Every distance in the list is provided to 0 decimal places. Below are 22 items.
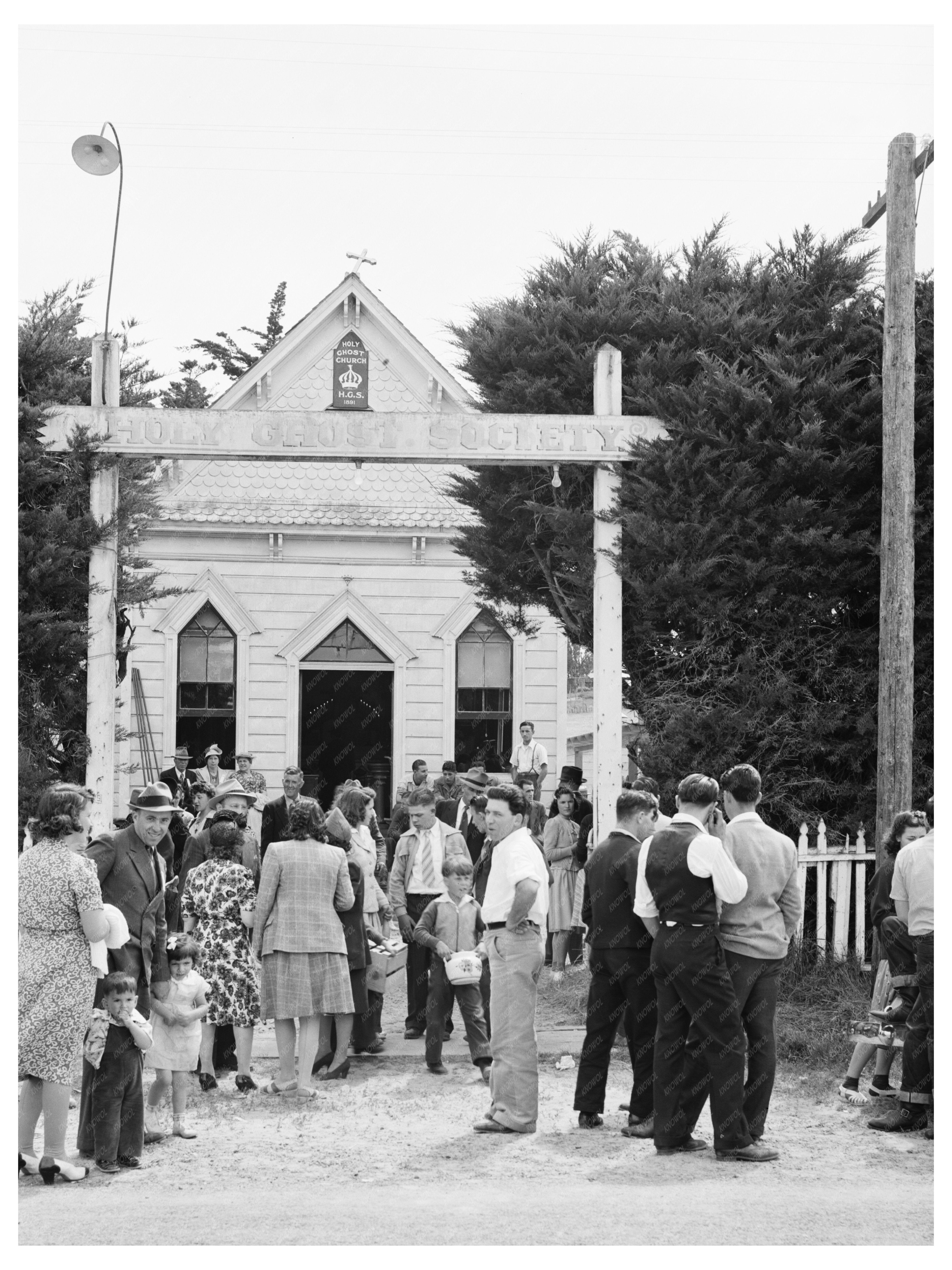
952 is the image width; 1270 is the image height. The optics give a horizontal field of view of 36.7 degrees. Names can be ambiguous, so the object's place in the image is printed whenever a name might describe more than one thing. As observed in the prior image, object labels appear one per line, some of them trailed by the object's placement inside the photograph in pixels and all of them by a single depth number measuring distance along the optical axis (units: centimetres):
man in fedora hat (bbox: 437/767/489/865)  1309
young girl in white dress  753
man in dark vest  690
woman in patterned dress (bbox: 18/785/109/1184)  643
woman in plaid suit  843
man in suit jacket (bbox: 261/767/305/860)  1108
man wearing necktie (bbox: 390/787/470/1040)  990
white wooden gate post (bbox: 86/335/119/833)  1087
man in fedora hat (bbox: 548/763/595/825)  1226
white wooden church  1902
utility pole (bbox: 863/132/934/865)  1020
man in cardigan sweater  716
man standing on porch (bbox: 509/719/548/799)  1678
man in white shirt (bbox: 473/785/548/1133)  749
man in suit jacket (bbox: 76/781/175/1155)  729
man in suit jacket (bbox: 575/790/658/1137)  750
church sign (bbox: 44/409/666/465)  1080
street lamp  1063
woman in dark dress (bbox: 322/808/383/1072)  927
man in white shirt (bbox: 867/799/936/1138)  741
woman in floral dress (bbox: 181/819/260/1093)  855
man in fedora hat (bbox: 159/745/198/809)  1620
